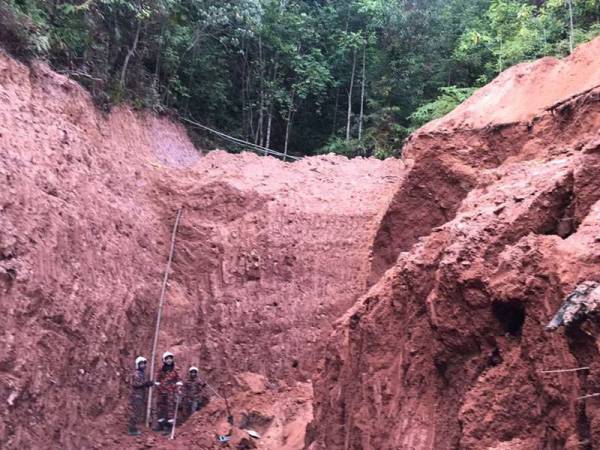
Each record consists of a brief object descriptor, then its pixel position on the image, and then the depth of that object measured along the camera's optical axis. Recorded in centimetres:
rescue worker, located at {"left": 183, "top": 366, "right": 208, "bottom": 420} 1178
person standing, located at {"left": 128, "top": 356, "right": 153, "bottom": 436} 1093
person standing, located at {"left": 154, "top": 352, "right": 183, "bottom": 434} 1133
